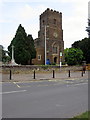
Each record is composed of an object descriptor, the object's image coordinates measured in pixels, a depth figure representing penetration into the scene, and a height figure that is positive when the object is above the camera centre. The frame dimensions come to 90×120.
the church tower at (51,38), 31.23 +8.30
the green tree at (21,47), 22.68 +3.55
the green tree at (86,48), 26.28 +3.96
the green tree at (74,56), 20.24 +1.23
